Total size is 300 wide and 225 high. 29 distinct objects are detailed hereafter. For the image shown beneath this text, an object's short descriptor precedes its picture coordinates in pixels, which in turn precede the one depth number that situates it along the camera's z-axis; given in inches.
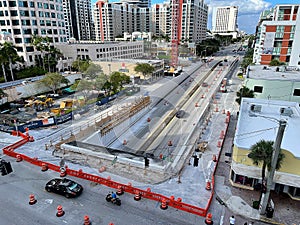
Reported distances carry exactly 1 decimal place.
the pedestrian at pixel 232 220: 626.5
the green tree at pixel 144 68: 2399.1
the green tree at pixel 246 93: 1417.3
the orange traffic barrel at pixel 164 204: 699.4
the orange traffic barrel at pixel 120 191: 764.3
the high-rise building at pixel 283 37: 2356.1
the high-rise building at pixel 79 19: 6245.1
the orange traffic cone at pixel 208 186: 784.3
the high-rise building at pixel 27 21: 2581.2
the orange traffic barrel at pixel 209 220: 640.9
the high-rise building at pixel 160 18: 7073.3
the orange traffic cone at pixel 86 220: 638.5
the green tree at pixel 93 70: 2103.6
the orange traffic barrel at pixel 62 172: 868.0
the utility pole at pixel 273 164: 543.8
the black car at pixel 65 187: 749.3
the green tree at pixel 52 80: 1823.7
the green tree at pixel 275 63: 2361.6
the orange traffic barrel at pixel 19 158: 972.9
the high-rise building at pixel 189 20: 5792.3
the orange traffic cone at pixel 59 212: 674.1
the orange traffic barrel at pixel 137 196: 735.7
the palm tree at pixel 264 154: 645.3
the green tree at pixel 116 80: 1841.8
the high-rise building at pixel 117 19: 6309.1
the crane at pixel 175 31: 3890.3
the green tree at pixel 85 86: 1717.2
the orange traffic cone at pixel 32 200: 725.0
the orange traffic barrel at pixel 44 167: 903.1
